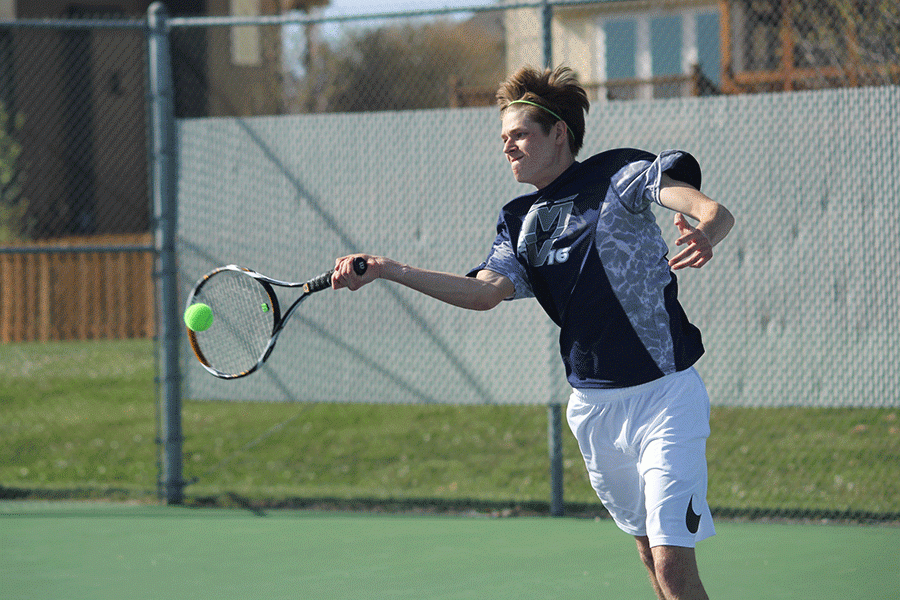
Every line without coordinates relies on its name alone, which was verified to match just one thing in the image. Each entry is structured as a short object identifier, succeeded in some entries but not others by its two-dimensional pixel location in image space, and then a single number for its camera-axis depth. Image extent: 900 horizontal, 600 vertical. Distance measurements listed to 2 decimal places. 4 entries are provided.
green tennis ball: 8.03
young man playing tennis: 6.18
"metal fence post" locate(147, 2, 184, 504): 12.63
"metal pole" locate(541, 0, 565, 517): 11.74
